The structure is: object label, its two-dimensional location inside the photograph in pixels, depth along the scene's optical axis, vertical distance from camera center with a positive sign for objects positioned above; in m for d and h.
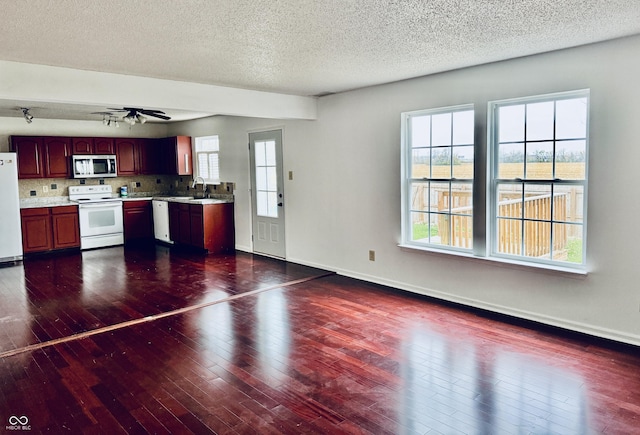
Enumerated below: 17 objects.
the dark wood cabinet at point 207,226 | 7.61 -0.71
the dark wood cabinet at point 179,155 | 8.75 +0.56
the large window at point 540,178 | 3.86 -0.02
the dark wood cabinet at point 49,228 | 7.59 -0.69
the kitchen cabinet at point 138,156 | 8.88 +0.58
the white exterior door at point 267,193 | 6.91 -0.16
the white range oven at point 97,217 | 8.18 -0.55
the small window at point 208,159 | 8.34 +0.47
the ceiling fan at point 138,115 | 5.84 +0.92
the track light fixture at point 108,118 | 7.51 +1.15
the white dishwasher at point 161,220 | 8.52 -0.66
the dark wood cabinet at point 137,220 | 8.71 -0.66
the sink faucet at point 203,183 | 8.57 +0.02
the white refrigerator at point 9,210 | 7.07 -0.34
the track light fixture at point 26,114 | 6.70 +1.10
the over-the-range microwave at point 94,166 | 8.30 +0.37
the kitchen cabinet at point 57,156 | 7.99 +0.54
